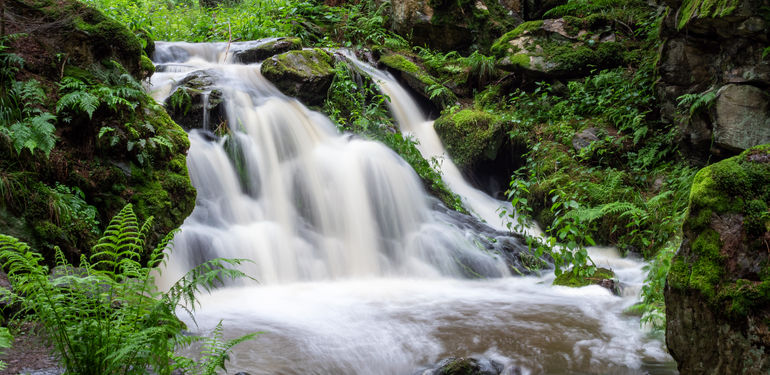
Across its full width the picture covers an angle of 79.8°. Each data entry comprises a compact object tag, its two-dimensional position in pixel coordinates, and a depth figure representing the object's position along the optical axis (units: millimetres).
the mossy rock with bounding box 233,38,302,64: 10438
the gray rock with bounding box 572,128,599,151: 8469
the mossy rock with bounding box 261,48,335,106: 9125
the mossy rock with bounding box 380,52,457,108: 10789
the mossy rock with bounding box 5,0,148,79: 4527
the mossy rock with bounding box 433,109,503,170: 9328
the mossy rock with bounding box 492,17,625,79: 9602
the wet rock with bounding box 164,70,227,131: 7512
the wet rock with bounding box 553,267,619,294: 5254
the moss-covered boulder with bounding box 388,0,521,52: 12336
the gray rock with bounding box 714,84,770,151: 5715
